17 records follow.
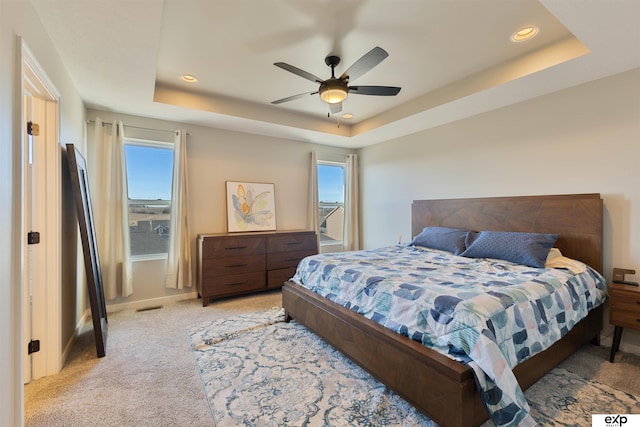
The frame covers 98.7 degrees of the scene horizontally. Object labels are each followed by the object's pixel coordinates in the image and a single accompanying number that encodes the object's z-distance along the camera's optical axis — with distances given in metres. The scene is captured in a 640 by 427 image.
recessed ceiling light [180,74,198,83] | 2.94
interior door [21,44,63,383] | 1.98
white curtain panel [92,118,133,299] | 3.32
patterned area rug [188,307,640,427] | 1.64
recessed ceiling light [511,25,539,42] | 2.16
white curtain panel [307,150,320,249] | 4.80
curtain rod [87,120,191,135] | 3.29
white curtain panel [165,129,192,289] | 3.66
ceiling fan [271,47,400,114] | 2.00
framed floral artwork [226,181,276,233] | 4.14
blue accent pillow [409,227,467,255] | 3.25
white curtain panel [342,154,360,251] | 5.24
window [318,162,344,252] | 5.17
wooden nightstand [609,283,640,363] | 2.15
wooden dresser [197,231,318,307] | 3.56
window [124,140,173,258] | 3.58
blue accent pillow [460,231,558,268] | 2.51
